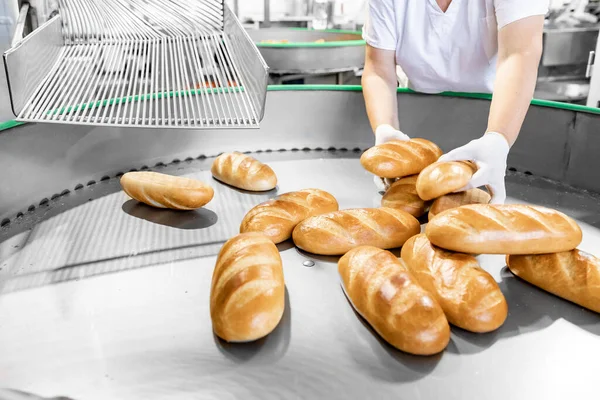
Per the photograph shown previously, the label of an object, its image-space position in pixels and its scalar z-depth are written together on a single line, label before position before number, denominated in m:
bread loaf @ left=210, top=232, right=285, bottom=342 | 0.78
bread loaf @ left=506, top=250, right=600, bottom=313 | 0.87
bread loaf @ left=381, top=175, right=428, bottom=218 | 1.21
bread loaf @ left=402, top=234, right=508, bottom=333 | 0.81
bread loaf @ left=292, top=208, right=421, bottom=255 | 1.04
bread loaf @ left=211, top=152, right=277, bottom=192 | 1.37
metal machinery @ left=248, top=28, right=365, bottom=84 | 2.92
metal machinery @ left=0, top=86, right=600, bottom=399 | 0.72
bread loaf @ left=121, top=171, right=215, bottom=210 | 1.22
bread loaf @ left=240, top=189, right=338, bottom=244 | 1.08
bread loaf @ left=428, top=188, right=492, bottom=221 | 1.11
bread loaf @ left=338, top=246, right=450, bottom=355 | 0.76
